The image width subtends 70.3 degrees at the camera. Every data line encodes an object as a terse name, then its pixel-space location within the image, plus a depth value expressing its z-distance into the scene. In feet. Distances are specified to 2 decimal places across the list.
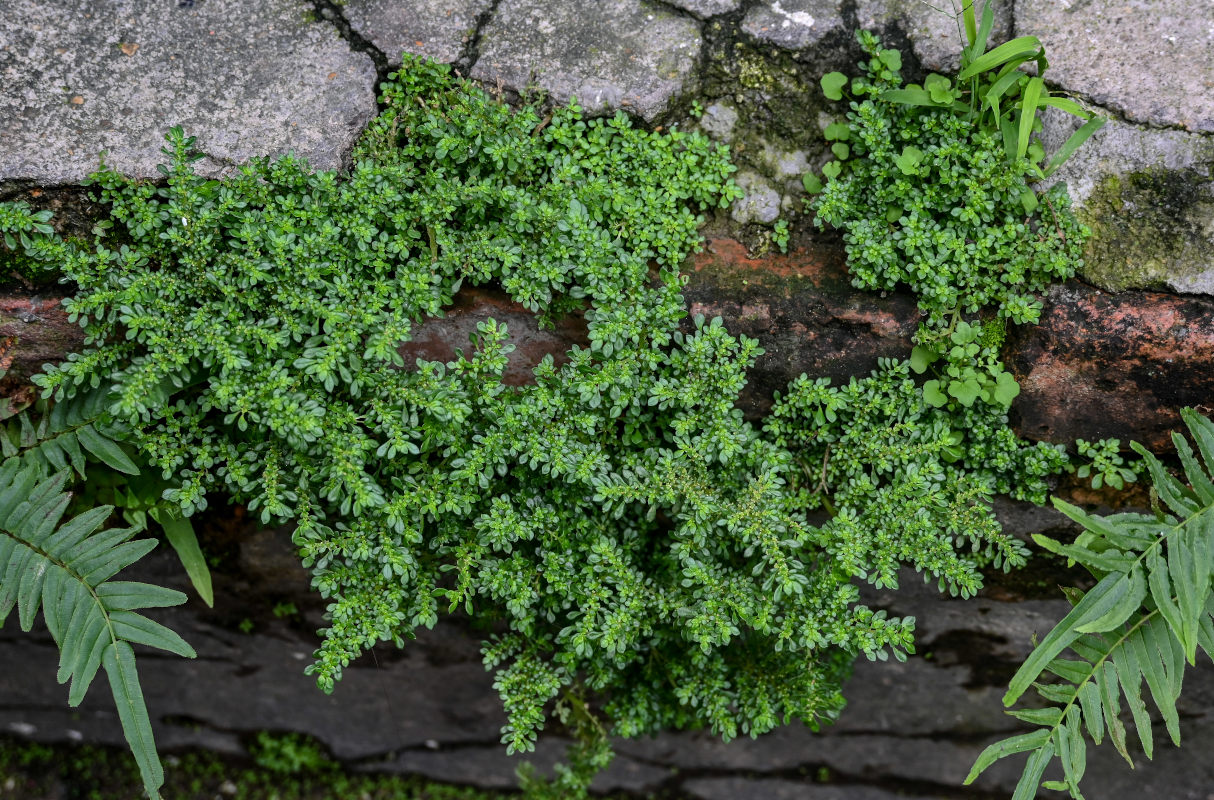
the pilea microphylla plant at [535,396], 7.59
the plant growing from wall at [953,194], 7.98
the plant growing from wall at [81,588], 7.20
